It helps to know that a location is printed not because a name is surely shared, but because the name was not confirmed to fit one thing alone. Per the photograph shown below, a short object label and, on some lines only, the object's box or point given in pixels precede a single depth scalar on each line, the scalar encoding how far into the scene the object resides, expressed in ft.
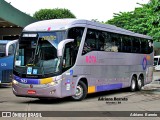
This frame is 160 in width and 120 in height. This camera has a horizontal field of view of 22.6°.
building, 98.89
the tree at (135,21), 161.31
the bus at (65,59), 48.21
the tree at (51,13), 238.07
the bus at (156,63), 190.79
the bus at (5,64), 78.89
